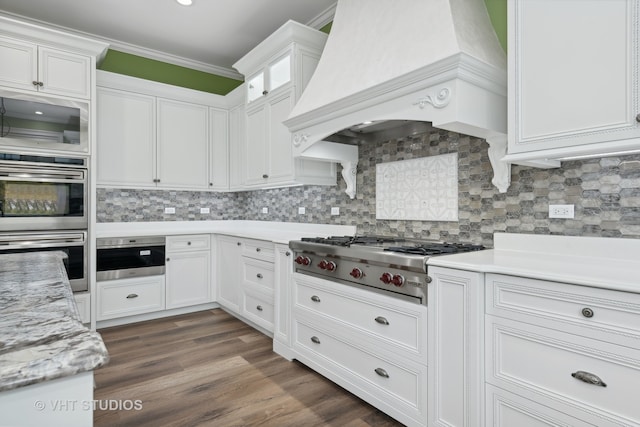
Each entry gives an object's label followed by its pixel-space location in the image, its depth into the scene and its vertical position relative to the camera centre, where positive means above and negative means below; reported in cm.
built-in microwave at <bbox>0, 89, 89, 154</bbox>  314 +81
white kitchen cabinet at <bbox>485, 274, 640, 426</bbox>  128 -50
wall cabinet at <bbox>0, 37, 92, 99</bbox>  314 +128
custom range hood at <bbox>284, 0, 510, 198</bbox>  187 +79
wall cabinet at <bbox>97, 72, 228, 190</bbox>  388 +88
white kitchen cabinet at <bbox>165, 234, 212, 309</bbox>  399 -60
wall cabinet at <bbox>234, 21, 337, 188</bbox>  328 +108
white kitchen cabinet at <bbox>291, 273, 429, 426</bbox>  191 -75
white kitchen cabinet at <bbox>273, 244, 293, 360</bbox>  283 -66
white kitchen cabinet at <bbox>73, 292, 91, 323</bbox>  345 -81
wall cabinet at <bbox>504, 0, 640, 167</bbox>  146 +57
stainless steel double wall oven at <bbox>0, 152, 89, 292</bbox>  315 +8
